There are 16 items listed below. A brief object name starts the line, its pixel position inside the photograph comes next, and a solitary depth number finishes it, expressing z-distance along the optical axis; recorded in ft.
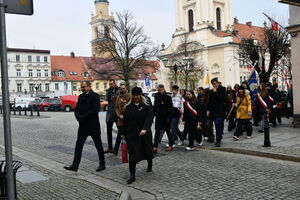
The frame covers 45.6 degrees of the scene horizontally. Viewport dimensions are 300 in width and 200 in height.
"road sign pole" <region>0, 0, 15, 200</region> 12.21
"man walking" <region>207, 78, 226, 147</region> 33.40
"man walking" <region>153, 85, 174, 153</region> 32.12
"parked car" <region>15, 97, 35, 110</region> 146.51
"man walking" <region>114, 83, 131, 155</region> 28.25
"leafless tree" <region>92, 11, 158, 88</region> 159.22
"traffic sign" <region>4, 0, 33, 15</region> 12.41
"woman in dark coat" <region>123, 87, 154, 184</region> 21.71
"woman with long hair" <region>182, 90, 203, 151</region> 33.06
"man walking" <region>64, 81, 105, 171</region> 24.73
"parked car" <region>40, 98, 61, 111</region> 135.54
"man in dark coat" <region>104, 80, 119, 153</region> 31.19
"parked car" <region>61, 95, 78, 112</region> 126.72
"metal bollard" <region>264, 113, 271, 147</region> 31.37
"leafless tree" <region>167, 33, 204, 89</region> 159.05
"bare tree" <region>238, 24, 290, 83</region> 73.15
